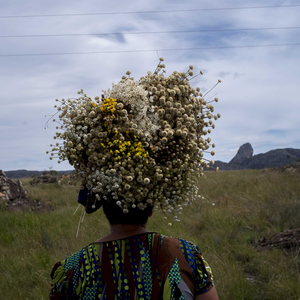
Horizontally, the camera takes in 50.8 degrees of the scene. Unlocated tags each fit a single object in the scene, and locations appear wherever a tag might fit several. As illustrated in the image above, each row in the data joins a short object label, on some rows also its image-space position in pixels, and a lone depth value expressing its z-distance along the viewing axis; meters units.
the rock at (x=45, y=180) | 17.16
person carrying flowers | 1.70
